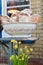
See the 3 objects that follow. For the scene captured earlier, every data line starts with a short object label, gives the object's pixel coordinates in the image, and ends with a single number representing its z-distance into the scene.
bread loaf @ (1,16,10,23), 1.85
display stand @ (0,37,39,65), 1.83
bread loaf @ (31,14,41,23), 1.82
